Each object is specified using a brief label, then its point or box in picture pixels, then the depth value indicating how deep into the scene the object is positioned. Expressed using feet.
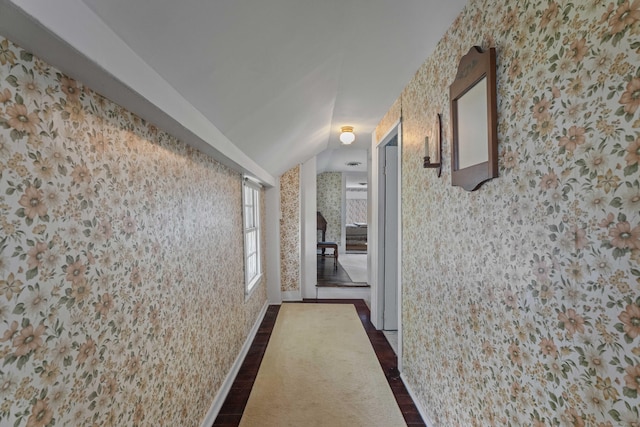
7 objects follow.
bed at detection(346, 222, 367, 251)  30.50
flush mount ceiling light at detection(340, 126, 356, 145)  10.69
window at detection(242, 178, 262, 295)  10.76
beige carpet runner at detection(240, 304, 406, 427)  6.27
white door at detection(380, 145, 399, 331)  10.93
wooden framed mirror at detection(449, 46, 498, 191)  3.50
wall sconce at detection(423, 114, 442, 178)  5.22
